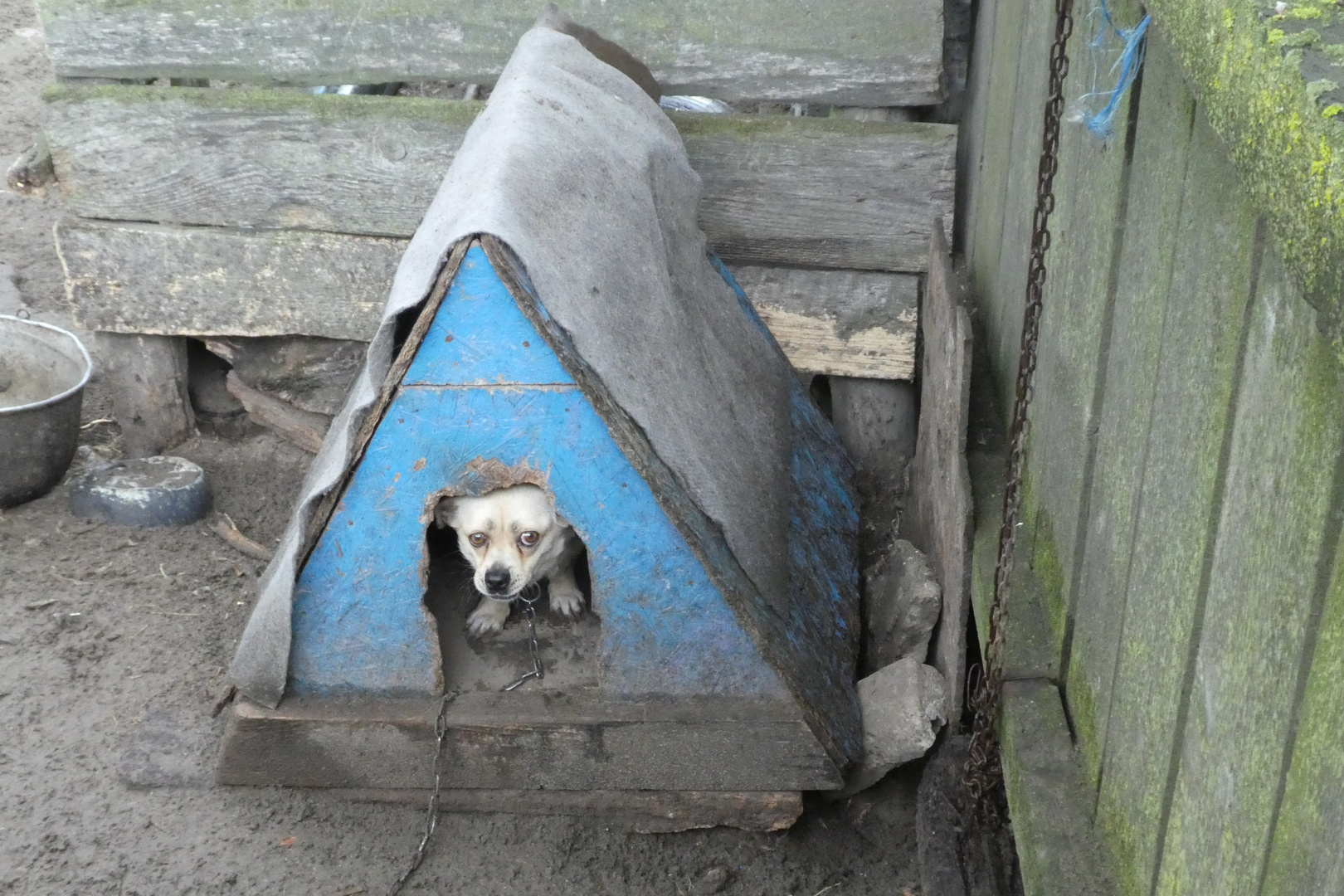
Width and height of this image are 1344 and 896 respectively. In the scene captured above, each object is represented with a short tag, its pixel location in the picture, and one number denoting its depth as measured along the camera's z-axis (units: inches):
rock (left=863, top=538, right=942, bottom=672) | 125.0
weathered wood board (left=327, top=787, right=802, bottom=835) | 119.7
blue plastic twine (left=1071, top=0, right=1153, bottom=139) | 66.4
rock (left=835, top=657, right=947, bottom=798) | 115.9
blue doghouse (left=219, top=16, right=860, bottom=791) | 106.0
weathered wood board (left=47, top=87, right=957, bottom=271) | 154.6
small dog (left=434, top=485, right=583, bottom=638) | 122.0
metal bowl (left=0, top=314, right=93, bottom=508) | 169.0
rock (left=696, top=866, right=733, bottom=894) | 116.7
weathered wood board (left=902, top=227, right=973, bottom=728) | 108.3
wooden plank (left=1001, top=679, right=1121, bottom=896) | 71.1
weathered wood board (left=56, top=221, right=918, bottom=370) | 162.9
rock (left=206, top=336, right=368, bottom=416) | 179.6
